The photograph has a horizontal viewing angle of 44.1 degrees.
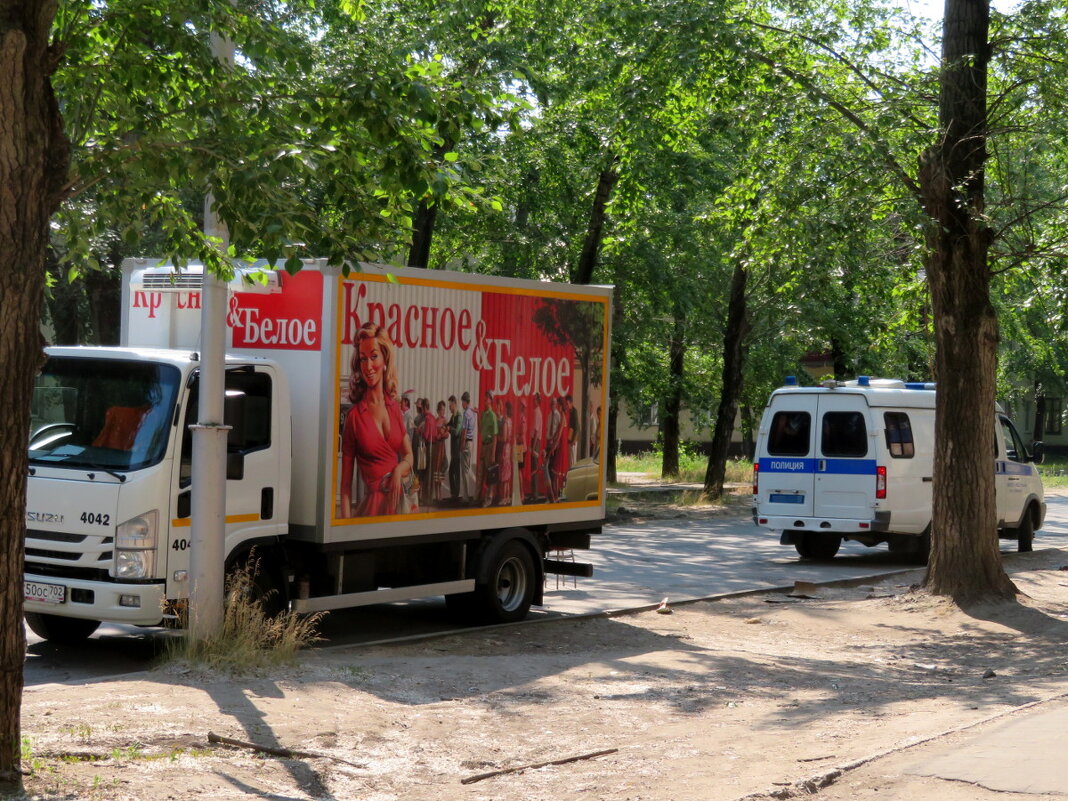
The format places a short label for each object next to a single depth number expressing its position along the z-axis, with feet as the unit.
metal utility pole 29.66
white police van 58.65
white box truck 30.27
